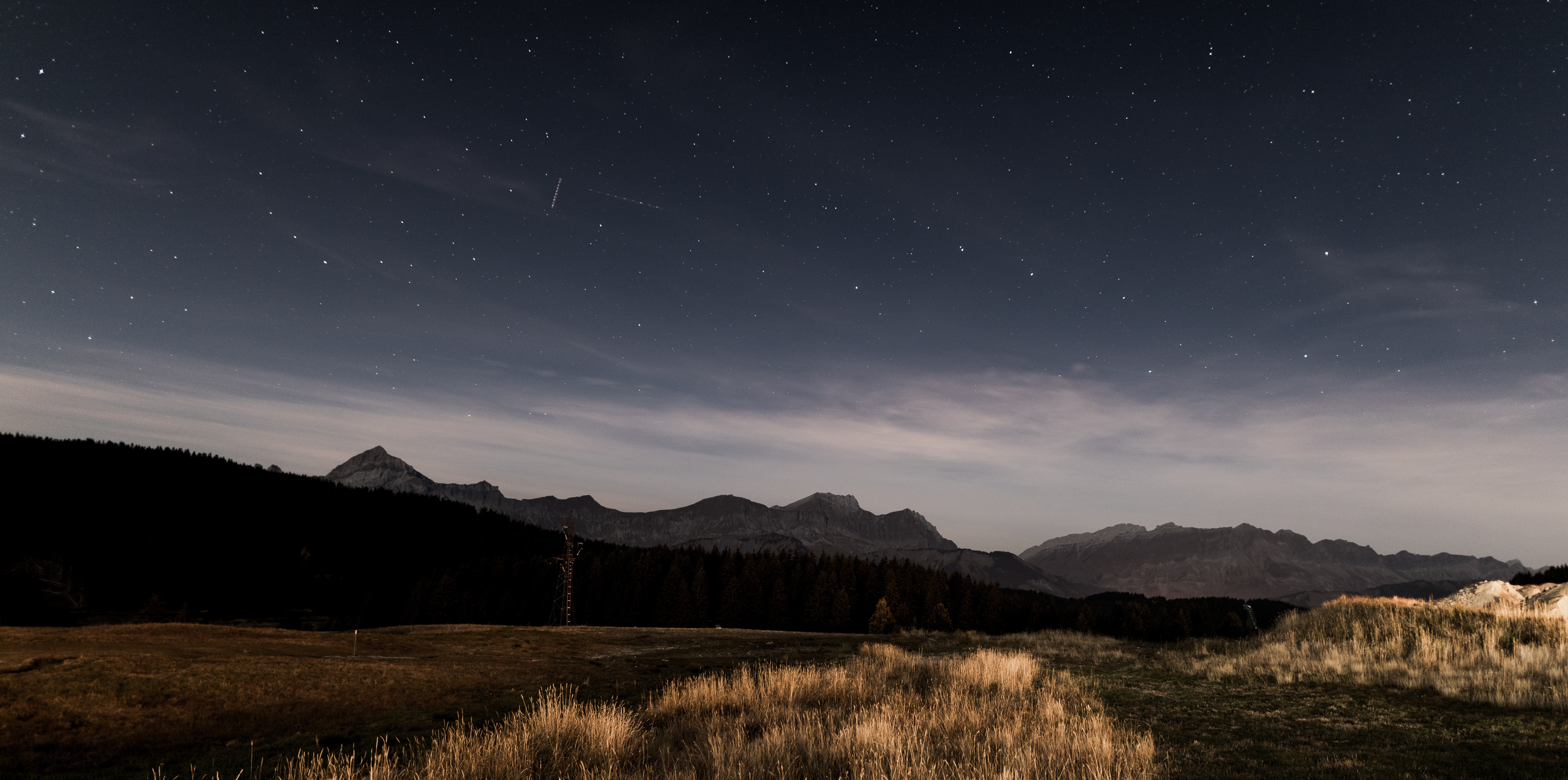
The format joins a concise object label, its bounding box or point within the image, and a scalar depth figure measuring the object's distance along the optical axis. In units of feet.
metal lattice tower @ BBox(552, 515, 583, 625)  171.01
